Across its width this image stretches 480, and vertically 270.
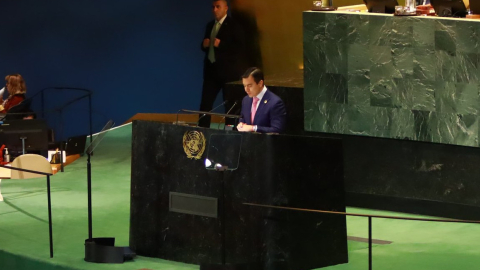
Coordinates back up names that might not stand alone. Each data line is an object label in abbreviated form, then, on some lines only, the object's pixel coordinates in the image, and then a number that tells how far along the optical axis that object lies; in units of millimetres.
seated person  24031
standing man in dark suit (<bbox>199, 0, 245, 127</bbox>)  23703
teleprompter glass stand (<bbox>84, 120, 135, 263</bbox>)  14586
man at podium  15711
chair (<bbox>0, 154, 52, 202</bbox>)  20125
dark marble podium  13555
